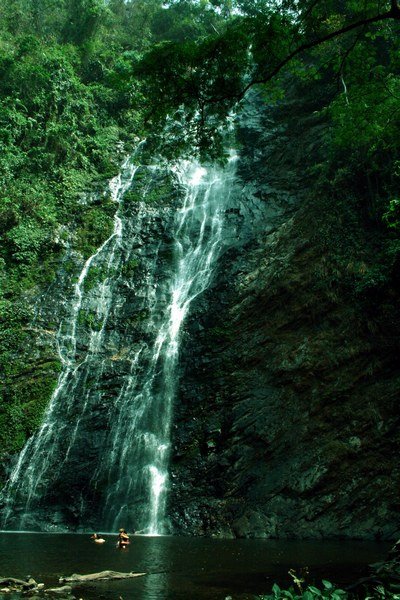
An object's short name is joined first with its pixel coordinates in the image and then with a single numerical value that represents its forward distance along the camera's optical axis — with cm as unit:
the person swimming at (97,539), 1037
